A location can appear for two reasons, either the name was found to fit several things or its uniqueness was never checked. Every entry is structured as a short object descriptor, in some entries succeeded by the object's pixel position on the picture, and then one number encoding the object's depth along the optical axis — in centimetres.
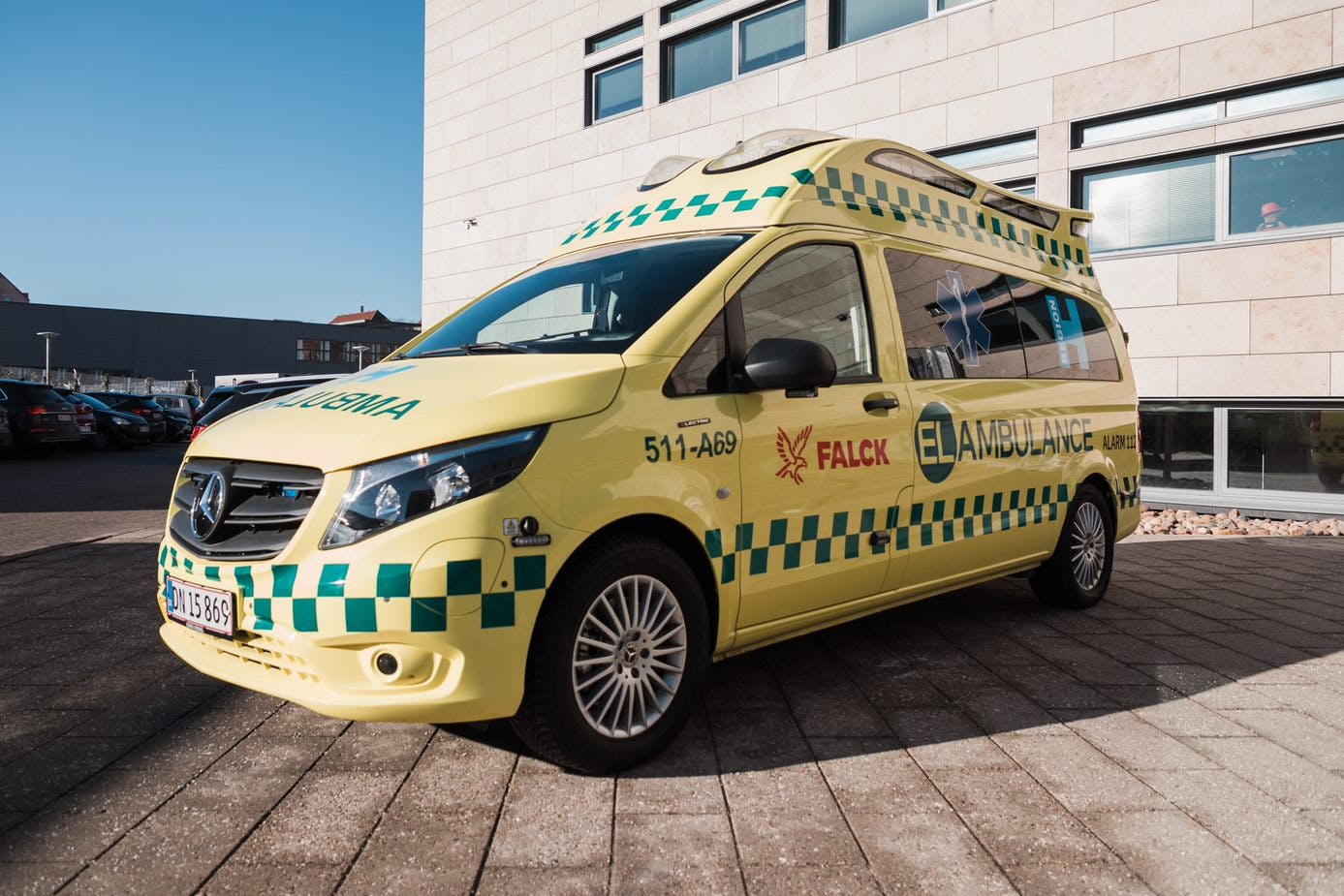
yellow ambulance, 260
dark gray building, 5894
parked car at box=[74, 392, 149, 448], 2275
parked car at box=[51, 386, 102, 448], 2001
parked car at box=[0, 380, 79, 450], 1802
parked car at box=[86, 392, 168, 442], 2539
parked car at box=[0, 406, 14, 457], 1778
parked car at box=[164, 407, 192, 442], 2752
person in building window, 920
